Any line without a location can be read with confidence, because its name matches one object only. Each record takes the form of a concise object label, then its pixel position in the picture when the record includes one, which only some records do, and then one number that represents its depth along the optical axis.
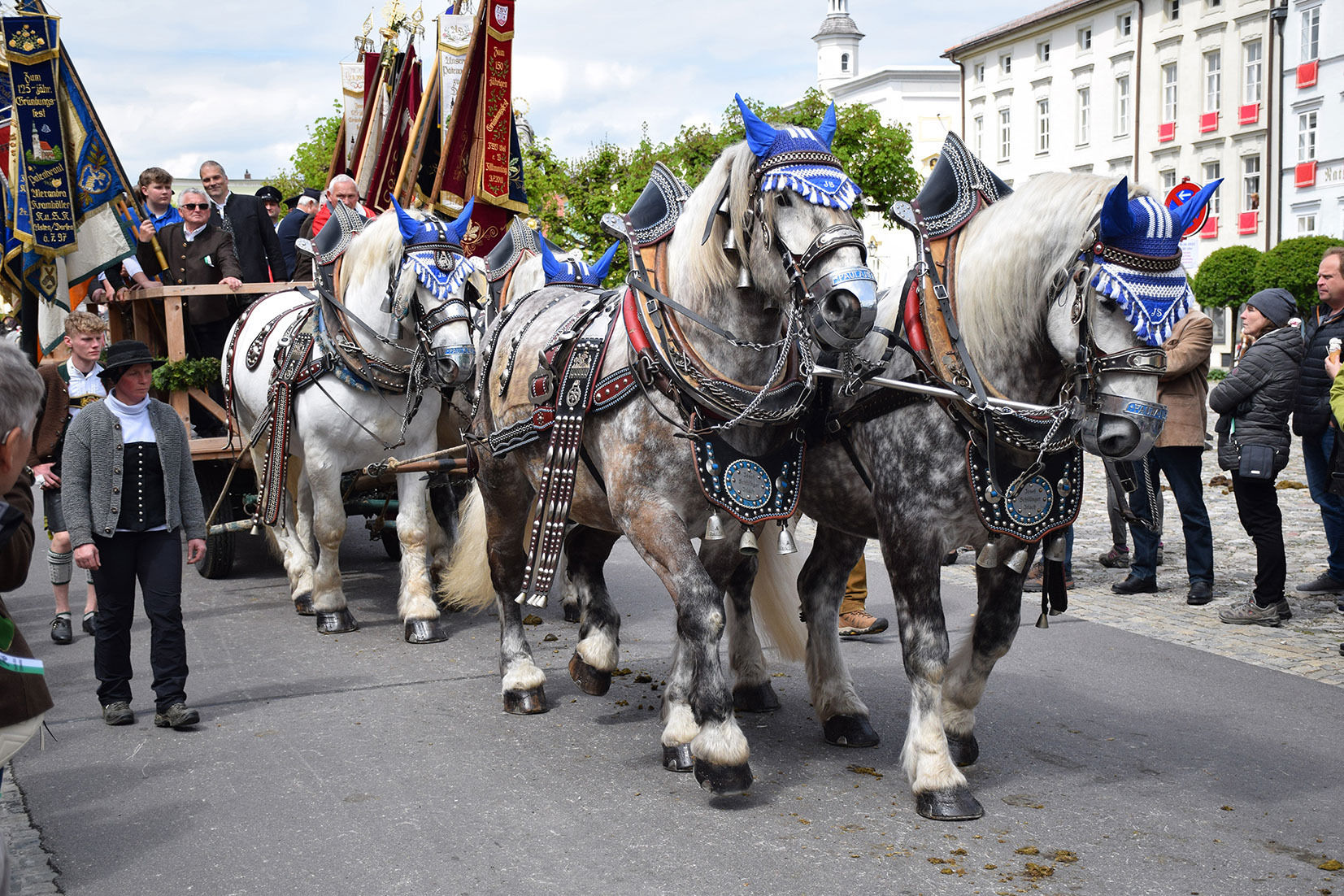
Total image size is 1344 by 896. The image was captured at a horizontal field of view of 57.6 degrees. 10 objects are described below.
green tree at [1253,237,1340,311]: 26.22
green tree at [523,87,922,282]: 22.81
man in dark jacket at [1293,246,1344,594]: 6.40
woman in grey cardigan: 4.91
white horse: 6.24
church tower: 98.62
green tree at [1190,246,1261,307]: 29.77
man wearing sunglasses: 8.44
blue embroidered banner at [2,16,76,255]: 7.41
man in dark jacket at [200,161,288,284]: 8.78
